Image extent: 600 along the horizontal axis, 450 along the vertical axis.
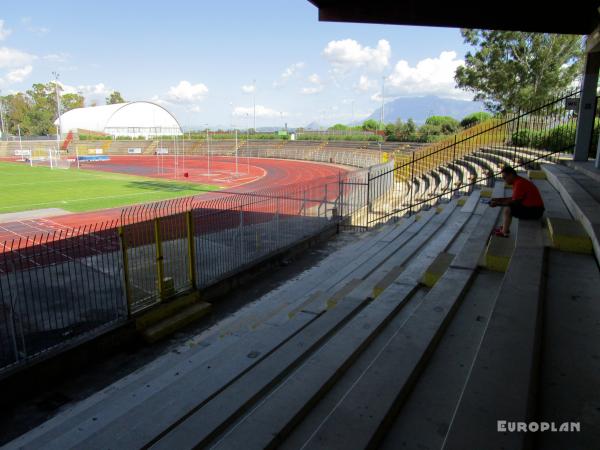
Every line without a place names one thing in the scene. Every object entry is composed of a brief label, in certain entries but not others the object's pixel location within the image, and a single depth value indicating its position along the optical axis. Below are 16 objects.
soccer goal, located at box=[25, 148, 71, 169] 50.41
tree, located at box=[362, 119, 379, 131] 78.07
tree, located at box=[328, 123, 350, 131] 77.97
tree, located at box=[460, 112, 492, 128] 44.37
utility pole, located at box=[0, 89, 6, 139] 113.31
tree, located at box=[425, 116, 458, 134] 58.07
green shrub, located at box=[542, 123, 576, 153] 15.49
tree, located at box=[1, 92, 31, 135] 125.50
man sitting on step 6.76
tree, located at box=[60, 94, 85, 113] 132.00
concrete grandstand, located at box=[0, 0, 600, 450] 2.72
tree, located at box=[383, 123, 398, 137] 65.38
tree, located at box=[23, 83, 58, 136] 120.12
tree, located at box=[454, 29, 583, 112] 29.12
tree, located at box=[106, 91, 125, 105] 147.25
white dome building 103.88
